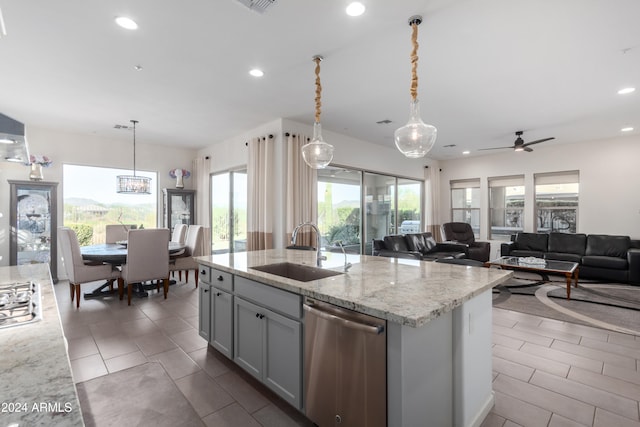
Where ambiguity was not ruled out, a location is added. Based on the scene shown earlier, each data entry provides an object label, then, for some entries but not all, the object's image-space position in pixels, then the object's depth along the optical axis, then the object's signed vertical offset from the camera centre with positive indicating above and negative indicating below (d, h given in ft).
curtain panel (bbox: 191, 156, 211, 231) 22.47 +1.88
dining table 13.48 -1.86
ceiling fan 18.57 +4.22
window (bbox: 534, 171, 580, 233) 22.29 +0.88
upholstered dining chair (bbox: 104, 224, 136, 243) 17.81 -1.11
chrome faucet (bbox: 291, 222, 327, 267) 8.13 -1.20
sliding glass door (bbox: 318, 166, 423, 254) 20.04 +0.51
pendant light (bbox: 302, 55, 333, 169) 9.81 +2.14
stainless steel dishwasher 4.65 -2.56
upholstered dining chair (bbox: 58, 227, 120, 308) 13.30 -2.41
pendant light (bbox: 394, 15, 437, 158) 7.67 +2.11
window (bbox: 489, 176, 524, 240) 24.77 +0.58
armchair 22.86 -1.70
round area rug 11.87 -4.14
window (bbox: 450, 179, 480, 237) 26.96 +1.00
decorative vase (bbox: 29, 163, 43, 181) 16.48 +2.26
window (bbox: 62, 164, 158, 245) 19.31 +0.70
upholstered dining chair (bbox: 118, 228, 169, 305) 13.71 -2.08
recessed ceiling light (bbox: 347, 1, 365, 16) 7.42 +5.10
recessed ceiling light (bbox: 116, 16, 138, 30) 7.93 +5.08
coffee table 14.53 -2.73
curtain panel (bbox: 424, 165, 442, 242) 27.58 +1.01
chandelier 17.34 +1.68
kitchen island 4.50 -1.94
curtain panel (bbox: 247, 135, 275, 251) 16.80 +1.16
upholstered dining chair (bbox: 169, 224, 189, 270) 19.57 -1.32
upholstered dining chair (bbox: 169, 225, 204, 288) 17.19 -2.23
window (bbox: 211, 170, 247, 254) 20.88 +0.10
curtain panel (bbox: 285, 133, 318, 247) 16.46 +1.19
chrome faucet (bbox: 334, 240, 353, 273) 7.50 -1.36
